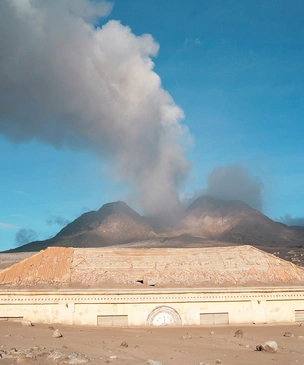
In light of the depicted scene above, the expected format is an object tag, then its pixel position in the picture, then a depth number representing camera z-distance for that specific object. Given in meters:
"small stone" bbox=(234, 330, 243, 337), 18.70
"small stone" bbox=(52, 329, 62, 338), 16.25
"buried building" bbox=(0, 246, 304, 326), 21.36
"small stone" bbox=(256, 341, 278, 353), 13.89
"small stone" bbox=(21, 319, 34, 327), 19.44
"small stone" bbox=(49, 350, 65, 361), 10.82
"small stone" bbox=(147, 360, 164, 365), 10.90
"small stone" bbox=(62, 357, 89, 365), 10.47
